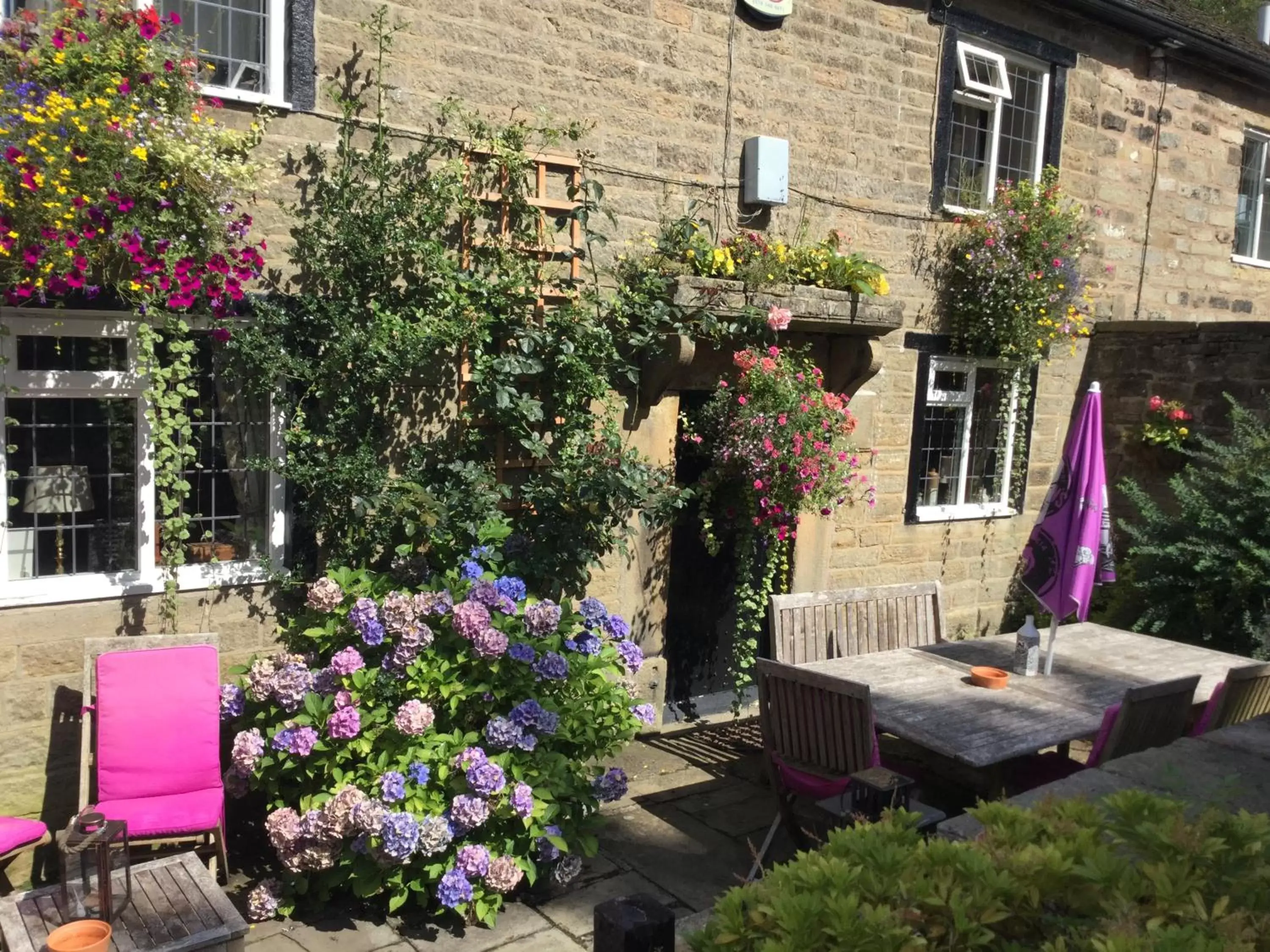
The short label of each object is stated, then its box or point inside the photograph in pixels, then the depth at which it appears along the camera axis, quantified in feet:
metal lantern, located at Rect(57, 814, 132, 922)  11.01
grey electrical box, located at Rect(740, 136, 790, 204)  21.42
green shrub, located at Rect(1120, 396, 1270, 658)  22.94
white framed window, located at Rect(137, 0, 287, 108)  15.81
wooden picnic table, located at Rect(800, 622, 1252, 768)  14.38
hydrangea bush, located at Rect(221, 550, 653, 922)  13.44
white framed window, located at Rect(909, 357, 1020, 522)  26.27
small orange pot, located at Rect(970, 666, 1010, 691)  16.63
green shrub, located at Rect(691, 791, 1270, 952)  5.22
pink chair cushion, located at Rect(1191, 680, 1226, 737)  15.03
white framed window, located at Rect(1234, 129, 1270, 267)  33.58
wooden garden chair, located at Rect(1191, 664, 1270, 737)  14.55
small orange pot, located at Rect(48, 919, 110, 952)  10.34
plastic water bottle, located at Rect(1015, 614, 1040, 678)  17.54
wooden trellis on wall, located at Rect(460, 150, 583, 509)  18.28
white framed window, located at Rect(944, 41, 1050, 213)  25.59
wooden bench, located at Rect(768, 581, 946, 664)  19.26
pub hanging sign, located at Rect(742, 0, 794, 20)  21.22
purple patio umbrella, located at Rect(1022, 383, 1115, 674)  16.30
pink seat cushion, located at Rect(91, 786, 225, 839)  13.61
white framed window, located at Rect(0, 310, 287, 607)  14.61
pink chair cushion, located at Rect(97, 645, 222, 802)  14.43
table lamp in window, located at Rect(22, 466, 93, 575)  14.88
